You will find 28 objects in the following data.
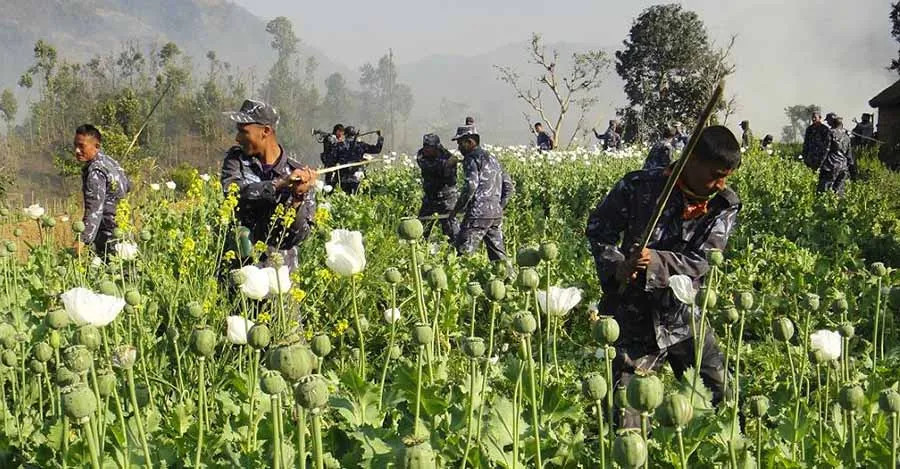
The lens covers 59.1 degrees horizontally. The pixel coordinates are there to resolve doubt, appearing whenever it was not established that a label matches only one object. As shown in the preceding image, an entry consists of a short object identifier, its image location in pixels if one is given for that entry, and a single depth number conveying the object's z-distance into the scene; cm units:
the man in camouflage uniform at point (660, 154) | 990
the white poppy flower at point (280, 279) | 208
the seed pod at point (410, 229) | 177
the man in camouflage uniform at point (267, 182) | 375
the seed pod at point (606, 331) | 171
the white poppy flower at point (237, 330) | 209
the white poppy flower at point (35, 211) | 419
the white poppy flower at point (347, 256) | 205
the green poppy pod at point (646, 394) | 127
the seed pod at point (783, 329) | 204
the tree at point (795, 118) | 11386
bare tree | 2403
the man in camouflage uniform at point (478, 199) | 706
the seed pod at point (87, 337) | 163
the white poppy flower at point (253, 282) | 218
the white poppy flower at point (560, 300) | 222
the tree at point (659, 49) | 4197
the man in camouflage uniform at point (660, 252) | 274
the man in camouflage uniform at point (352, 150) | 1287
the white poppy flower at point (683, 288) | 235
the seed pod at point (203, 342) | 153
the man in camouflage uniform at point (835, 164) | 1198
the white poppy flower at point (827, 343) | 210
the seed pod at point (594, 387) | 156
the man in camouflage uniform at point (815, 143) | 1215
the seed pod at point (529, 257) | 199
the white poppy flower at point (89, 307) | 167
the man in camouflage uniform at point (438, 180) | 791
